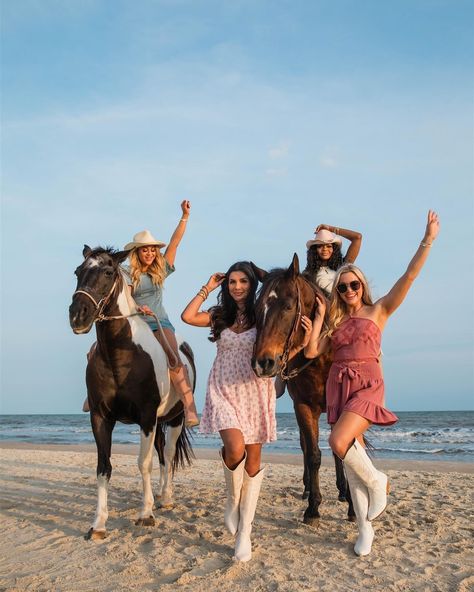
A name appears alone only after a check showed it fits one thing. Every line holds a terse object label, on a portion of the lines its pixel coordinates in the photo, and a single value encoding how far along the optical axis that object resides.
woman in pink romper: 3.93
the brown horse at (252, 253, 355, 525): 3.82
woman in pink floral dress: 3.93
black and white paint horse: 4.88
